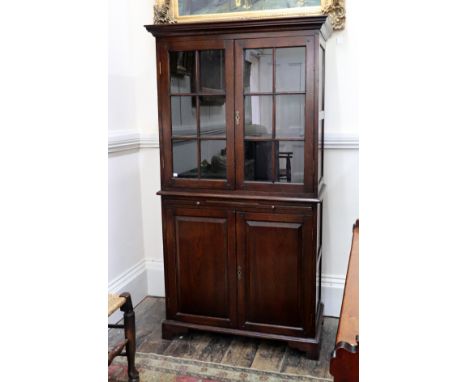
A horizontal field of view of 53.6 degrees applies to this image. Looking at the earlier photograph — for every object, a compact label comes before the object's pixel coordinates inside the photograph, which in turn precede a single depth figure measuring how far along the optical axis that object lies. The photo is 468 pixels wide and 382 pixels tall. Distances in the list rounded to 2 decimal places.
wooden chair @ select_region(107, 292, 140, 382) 2.16
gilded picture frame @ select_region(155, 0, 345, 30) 2.64
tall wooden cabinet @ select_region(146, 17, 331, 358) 2.36
